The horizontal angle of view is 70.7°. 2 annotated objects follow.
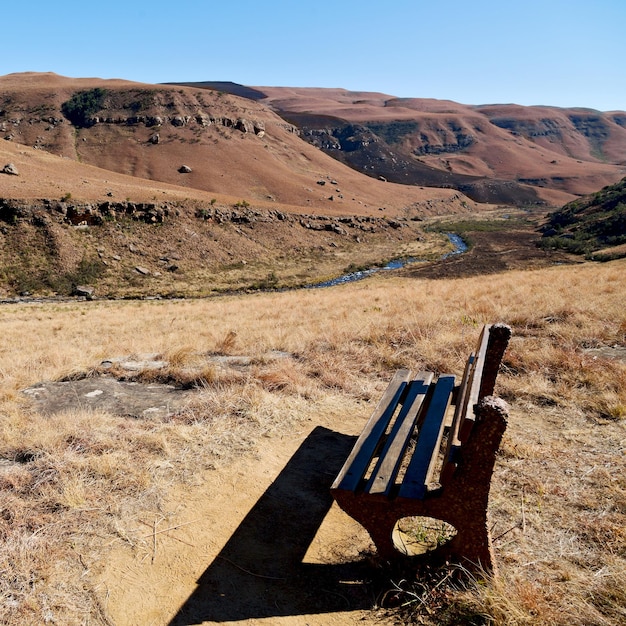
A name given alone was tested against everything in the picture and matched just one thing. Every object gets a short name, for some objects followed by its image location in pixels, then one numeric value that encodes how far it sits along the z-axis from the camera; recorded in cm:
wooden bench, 258
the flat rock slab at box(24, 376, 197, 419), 549
